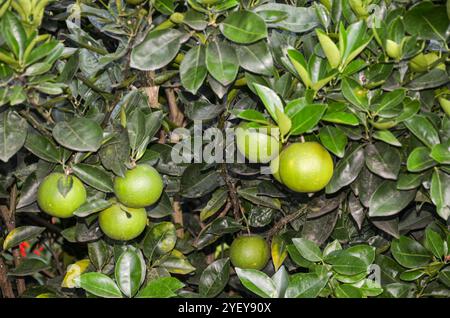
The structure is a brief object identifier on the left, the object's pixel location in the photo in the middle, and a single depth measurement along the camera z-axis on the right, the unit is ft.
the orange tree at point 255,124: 4.01
